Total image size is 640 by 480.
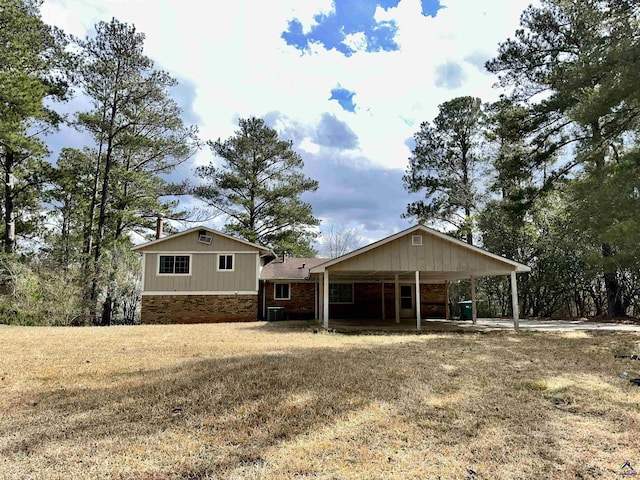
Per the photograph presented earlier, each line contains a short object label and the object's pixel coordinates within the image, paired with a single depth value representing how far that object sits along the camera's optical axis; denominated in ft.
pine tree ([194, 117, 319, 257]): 81.76
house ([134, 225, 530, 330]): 58.18
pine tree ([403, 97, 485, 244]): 75.20
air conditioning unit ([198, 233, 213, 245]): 59.26
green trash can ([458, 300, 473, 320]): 60.03
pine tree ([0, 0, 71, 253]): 45.21
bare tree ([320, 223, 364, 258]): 126.62
